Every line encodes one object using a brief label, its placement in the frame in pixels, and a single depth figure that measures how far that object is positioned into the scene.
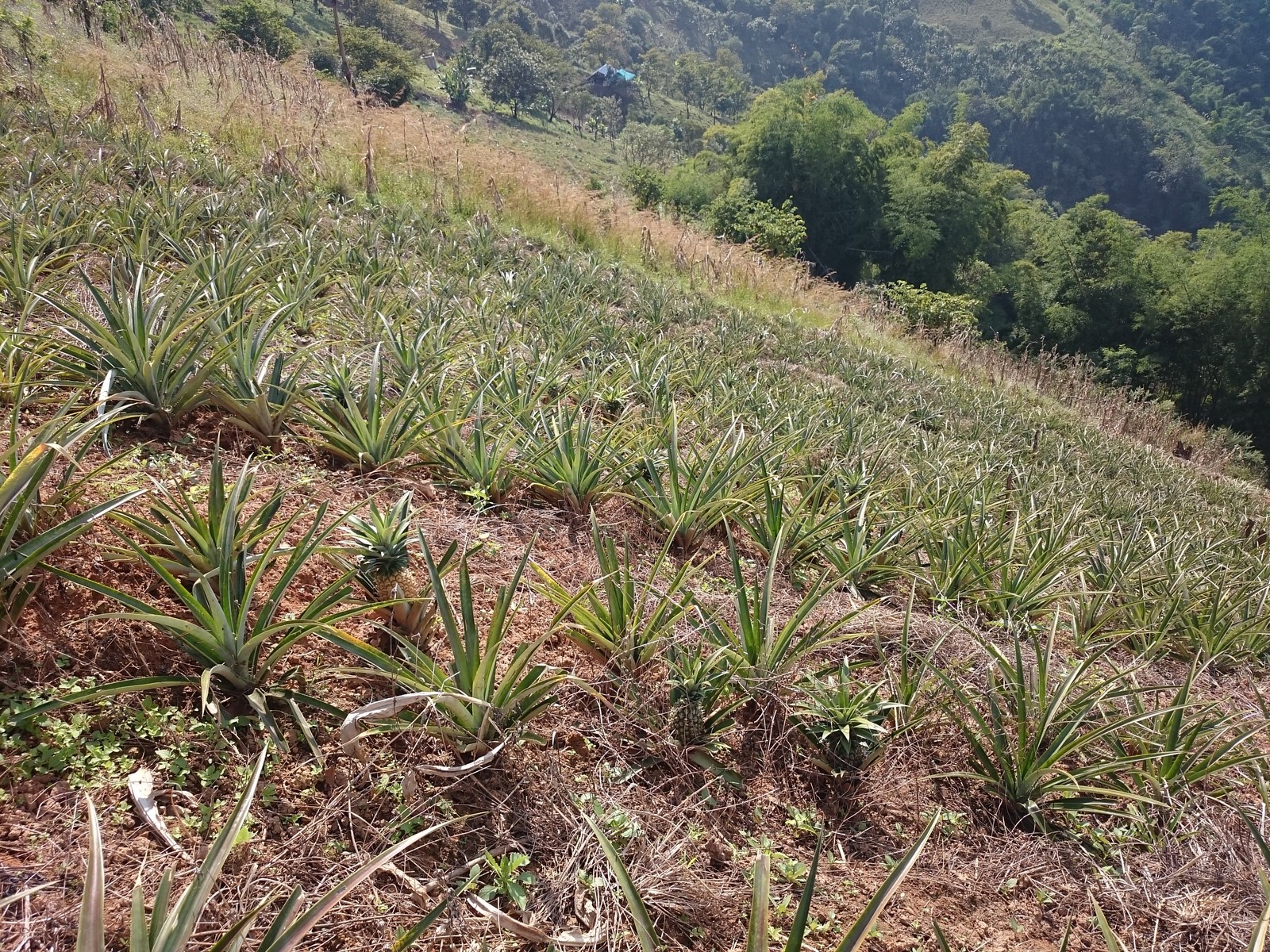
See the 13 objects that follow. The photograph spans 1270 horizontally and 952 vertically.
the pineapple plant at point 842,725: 1.78
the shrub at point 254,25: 25.41
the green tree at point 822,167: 27.84
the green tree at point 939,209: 28.08
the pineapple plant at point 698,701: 1.73
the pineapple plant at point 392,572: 1.72
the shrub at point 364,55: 29.73
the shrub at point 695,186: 28.73
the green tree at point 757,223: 18.36
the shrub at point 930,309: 16.08
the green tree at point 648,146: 47.91
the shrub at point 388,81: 26.84
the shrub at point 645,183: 25.33
